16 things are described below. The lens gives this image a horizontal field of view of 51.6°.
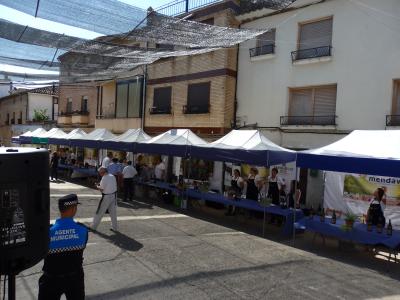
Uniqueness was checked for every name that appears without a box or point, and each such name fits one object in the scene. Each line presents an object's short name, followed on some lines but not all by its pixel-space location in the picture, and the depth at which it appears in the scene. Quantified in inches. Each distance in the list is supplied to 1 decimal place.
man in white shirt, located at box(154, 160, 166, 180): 690.2
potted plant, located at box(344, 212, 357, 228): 370.9
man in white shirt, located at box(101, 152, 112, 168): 695.5
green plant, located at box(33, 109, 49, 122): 1456.7
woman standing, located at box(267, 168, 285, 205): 508.4
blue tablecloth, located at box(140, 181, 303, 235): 438.3
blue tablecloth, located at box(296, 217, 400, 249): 345.7
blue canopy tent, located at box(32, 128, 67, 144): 939.3
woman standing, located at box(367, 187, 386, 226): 383.6
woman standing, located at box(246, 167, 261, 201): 526.3
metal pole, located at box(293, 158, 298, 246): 405.9
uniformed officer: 150.8
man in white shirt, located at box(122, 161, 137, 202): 597.6
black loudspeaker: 99.7
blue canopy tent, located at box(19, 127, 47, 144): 1014.0
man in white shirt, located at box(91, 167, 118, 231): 393.2
